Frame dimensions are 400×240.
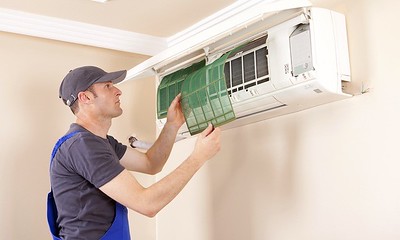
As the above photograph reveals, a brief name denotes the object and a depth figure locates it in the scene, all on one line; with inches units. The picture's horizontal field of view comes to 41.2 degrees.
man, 70.4
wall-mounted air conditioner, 71.1
